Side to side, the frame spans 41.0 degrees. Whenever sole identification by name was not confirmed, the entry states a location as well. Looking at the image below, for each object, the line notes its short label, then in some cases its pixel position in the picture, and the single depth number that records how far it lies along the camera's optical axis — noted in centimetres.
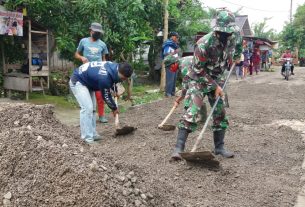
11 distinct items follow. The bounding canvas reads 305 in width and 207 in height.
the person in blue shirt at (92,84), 505
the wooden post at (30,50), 932
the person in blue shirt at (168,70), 1012
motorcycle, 1814
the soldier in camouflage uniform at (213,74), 459
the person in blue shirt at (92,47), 657
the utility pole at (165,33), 1143
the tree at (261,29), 4314
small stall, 909
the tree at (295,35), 3641
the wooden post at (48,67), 992
